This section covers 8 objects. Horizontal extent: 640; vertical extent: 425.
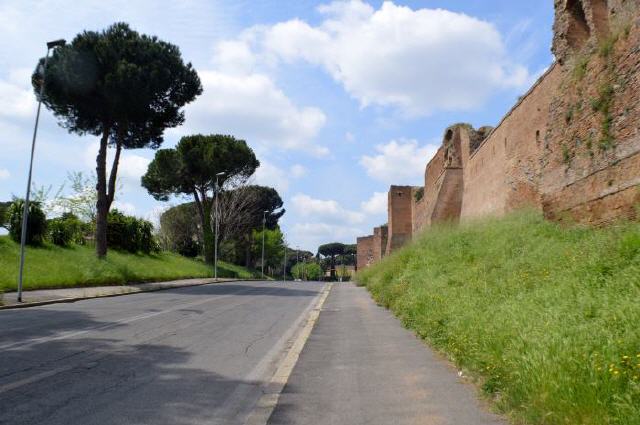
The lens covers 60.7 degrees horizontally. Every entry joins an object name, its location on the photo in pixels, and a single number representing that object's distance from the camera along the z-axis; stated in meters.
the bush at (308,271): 103.46
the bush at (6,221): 25.66
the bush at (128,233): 34.25
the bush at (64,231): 27.75
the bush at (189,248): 53.09
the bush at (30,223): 25.30
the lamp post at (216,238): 37.83
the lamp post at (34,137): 16.52
